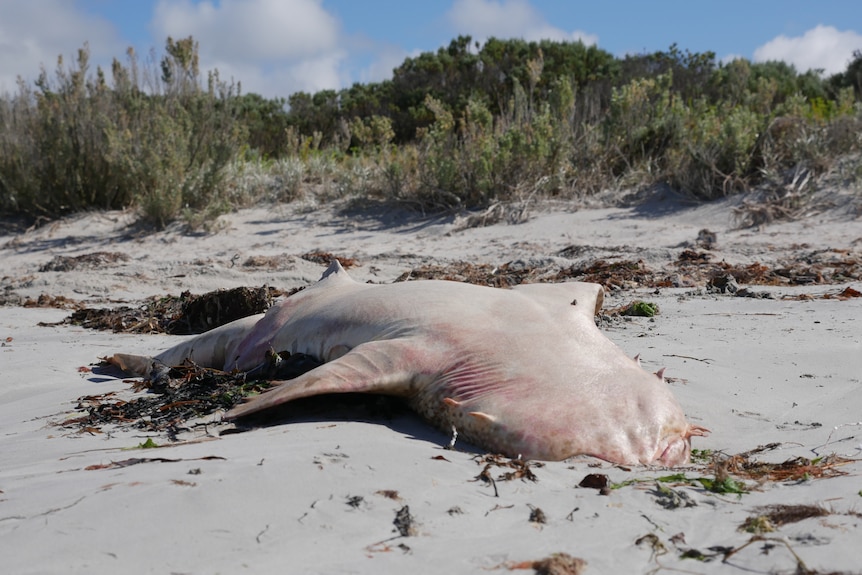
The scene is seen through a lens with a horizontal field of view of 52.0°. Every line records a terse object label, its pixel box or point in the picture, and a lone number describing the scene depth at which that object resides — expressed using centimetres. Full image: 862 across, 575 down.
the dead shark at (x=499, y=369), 302
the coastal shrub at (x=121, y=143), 1217
